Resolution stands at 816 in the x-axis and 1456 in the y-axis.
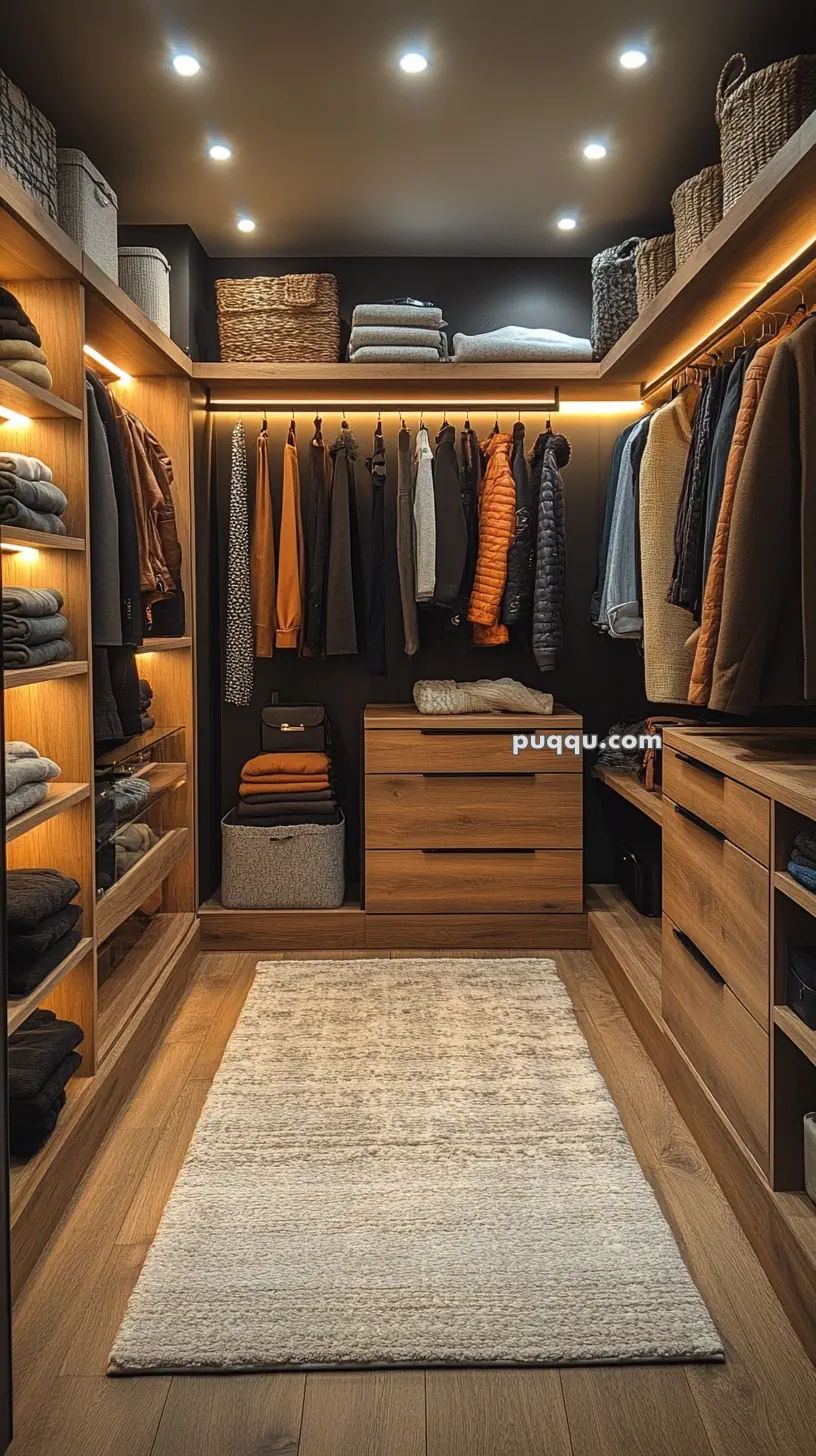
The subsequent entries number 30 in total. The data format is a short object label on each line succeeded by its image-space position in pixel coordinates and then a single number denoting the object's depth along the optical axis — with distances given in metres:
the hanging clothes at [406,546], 4.22
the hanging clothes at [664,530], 3.22
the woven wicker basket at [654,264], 3.33
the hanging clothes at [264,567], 4.27
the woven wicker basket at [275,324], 4.05
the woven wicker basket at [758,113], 2.34
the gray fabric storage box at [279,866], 4.16
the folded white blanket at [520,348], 4.05
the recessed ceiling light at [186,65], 2.76
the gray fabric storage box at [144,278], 3.57
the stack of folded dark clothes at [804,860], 1.89
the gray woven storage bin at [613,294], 3.79
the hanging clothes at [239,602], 4.26
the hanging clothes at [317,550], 4.25
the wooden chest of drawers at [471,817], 4.05
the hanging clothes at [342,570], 4.22
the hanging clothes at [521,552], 4.15
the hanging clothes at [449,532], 4.15
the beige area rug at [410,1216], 1.84
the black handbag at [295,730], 4.32
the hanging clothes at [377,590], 4.27
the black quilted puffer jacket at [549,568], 4.09
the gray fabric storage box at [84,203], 2.77
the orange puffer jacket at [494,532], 4.14
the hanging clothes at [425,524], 4.15
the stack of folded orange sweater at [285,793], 4.18
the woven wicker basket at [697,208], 2.88
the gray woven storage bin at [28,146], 2.35
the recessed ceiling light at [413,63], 2.76
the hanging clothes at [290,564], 4.24
